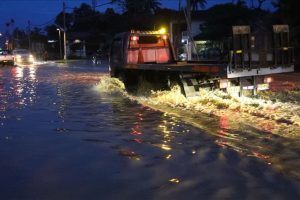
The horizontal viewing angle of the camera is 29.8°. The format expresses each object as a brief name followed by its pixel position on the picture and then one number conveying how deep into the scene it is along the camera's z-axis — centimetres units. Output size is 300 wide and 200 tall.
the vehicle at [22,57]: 5690
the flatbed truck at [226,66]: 1388
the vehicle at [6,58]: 4981
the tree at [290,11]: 2911
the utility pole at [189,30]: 2963
